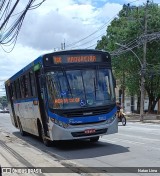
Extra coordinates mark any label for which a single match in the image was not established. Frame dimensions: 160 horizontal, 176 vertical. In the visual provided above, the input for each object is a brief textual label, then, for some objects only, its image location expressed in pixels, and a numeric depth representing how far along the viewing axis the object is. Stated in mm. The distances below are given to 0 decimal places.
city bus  7446
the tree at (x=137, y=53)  24373
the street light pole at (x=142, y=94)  20069
